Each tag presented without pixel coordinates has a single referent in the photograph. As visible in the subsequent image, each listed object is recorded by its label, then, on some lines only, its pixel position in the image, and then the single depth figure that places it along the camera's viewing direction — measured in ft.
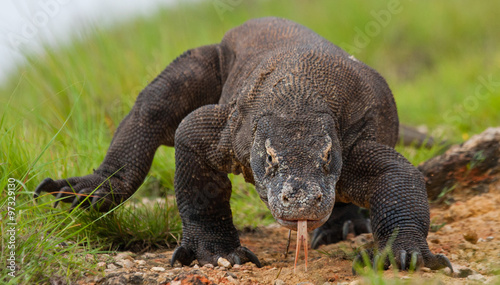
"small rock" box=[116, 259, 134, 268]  27.17
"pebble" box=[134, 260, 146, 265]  28.32
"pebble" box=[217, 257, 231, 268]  28.73
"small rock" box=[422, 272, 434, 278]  23.02
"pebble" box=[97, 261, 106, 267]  25.96
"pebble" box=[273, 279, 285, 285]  24.61
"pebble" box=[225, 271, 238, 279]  26.21
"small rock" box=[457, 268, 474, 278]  24.48
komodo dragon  23.29
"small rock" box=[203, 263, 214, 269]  28.79
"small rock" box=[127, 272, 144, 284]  24.39
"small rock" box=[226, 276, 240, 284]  25.22
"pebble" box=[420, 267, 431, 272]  24.19
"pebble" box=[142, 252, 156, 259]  30.74
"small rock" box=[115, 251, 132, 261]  28.94
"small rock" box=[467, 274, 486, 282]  23.12
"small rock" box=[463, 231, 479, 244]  30.95
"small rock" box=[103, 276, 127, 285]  24.02
